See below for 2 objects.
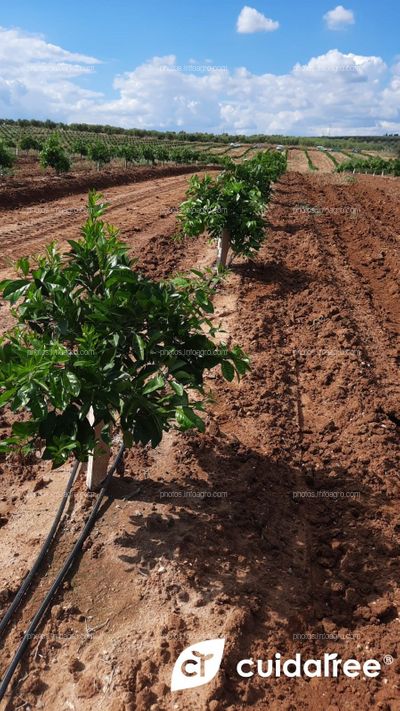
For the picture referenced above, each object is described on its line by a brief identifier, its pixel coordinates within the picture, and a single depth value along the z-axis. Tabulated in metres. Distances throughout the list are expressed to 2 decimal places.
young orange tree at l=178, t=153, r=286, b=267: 9.30
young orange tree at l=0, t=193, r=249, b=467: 2.92
